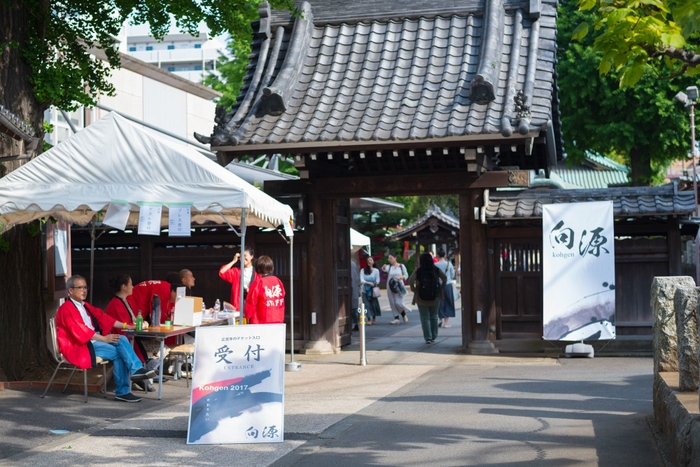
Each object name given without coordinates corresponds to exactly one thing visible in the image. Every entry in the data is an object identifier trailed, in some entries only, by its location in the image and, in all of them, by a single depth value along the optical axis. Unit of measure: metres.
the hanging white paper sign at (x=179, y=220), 10.05
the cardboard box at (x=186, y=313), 11.63
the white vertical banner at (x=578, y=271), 14.28
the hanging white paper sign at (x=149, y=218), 10.00
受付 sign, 8.16
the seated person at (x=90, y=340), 10.33
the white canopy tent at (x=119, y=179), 10.19
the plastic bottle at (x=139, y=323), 11.08
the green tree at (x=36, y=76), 11.72
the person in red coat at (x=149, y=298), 12.37
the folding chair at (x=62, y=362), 10.61
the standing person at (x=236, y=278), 13.48
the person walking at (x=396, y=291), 24.75
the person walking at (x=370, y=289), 25.17
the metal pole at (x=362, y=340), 14.02
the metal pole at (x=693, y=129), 26.02
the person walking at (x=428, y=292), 17.58
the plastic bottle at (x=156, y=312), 11.49
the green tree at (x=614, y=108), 31.73
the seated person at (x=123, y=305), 11.32
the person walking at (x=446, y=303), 22.55
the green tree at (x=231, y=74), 35.06
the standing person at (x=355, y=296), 20.83
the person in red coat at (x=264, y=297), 12.09
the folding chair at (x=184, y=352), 11.77
